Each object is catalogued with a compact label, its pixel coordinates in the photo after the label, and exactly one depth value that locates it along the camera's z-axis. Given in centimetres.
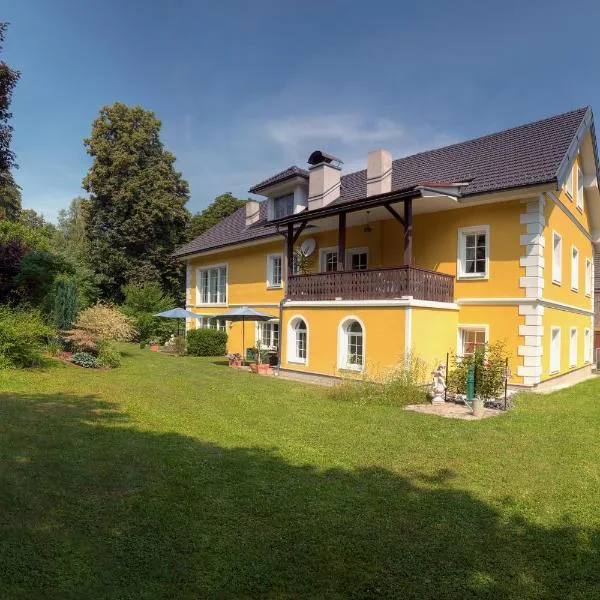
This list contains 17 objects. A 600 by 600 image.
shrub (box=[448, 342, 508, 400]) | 1087
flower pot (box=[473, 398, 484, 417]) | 977
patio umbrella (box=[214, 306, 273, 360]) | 1820
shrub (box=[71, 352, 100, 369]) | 1452
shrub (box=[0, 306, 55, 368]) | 1242
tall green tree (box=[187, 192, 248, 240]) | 4300
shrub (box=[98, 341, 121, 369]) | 1503
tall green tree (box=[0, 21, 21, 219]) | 1327
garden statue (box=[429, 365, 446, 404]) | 1110
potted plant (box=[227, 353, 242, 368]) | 1836
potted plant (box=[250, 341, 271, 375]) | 1653
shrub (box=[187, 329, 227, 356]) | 2244
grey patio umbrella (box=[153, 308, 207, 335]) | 2267
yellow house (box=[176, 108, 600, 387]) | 1307
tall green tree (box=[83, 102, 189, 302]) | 3247
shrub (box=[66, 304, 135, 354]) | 1516
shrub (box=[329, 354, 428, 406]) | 1101
